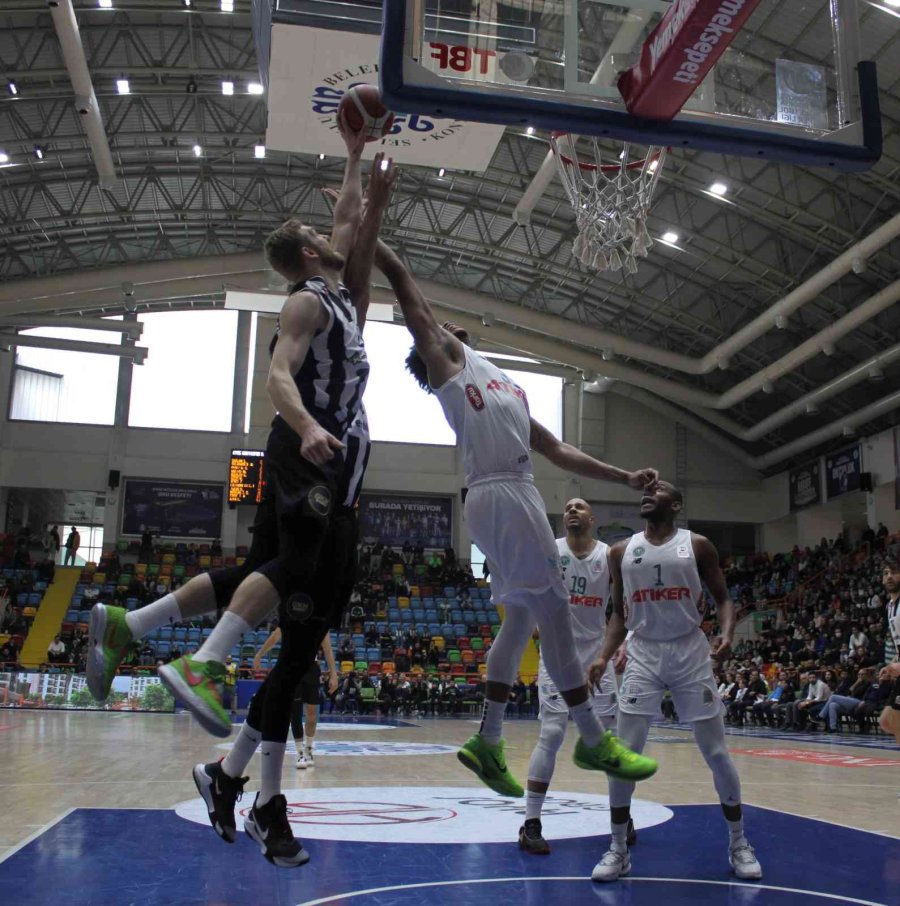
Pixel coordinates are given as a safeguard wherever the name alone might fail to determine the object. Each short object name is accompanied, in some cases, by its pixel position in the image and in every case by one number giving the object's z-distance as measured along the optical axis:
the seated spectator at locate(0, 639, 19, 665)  24.55
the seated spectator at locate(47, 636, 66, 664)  22.52
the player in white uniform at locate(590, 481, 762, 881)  4.64
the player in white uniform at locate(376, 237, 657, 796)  3.75
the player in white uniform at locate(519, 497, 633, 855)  5.97
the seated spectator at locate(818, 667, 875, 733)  15.50
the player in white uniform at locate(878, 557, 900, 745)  5.60
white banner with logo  10.32
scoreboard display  24.92
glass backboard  4.47
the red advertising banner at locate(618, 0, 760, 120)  4.46
